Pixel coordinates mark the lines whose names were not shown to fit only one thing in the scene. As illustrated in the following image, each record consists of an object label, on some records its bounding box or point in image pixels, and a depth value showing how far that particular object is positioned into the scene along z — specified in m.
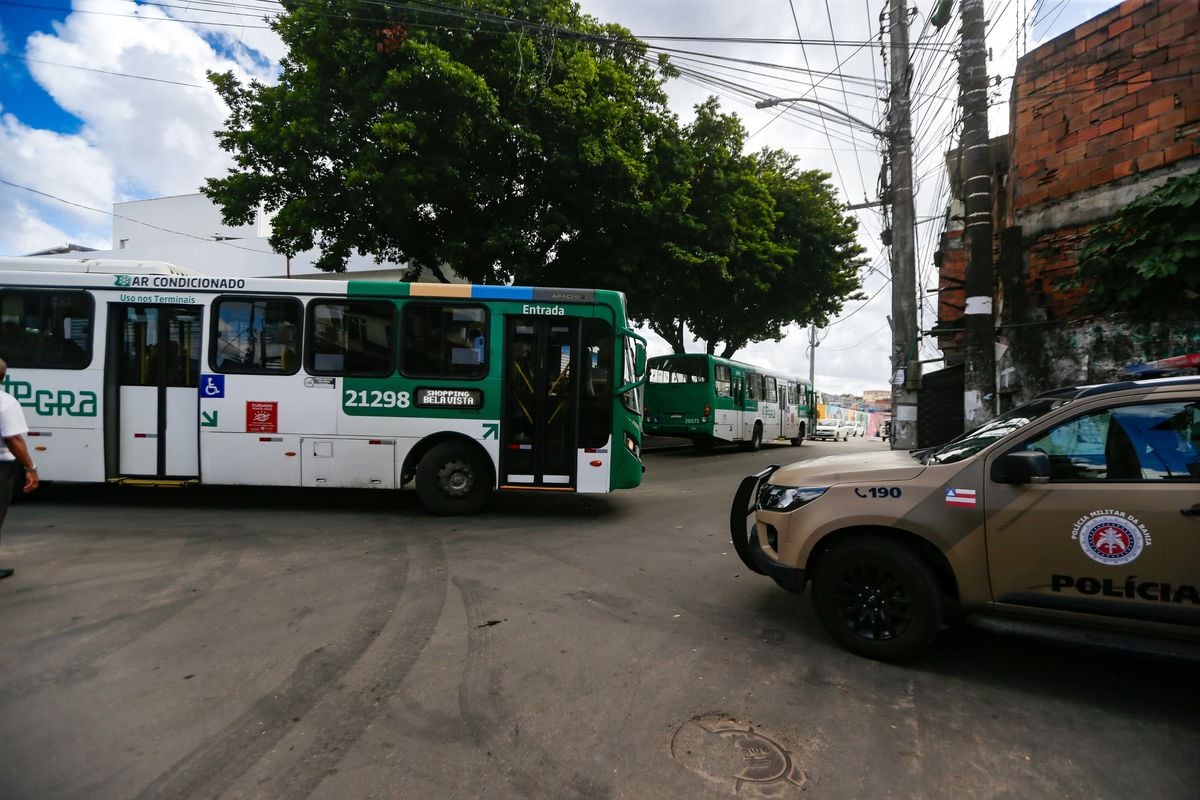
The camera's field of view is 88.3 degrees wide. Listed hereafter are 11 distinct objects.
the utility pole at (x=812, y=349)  41.21
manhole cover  2.50
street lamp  11.98
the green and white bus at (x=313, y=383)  7.50
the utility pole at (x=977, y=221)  7.37
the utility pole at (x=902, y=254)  10.58
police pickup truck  3.08
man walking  4.71
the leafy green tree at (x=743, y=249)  15.45
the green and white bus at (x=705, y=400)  17.72
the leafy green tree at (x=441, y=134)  11.05
